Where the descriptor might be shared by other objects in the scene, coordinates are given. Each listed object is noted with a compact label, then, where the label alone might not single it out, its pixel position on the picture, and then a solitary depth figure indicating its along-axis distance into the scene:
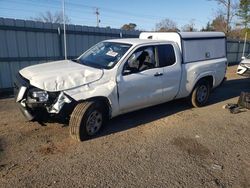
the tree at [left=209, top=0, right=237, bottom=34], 20.41
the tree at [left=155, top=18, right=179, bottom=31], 28.14
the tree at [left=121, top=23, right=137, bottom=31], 38.23
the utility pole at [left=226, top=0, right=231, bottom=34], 20.41
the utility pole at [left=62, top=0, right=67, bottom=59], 7.06
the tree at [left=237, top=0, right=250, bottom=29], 18.82
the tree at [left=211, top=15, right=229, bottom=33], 23.55
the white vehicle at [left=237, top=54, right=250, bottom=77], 8.11
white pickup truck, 3.27
